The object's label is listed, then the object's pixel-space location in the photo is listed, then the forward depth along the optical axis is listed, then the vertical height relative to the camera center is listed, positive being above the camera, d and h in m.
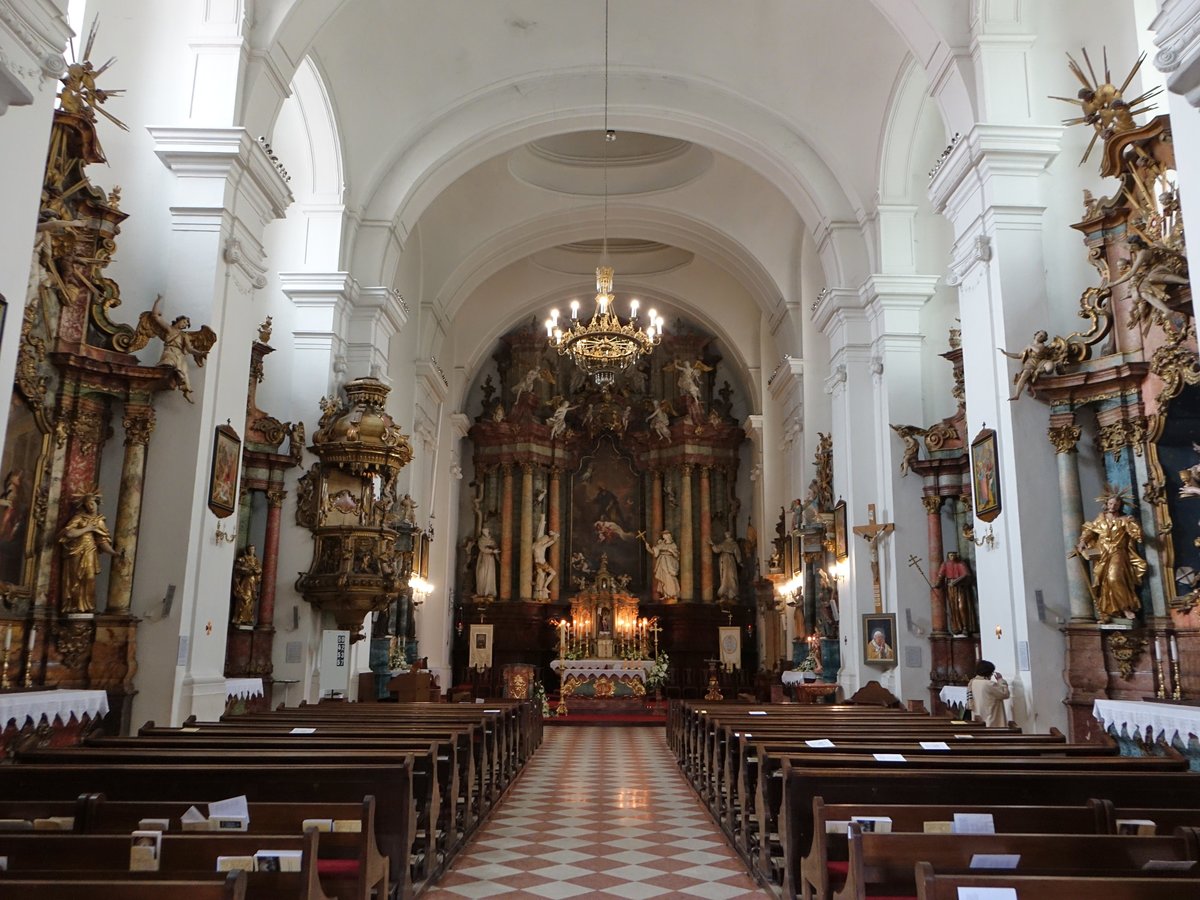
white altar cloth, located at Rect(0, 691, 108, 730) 5.86 -0.34
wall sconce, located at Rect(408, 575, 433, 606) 16.29 +1.20
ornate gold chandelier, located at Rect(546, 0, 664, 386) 12.18 +4.12
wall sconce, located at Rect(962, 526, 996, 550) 8.36 +1.08
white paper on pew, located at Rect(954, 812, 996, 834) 3.43 -0.56
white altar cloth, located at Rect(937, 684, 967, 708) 9.50 -0.32
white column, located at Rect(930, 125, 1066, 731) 7.70 +2.55
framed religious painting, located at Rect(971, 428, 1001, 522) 8.22 +1.62
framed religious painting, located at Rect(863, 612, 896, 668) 11.45 +0.28
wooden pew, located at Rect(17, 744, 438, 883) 4.52 -0.50
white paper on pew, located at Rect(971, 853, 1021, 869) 3.04 -0.61
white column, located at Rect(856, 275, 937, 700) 11.34 +2.96
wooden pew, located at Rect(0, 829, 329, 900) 2.88 -0.59
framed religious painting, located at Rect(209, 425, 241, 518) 8.32 +1.60
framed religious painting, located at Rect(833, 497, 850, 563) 12.98 +1.77
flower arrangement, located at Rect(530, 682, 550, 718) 15.15 -0.60
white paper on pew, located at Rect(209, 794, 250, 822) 3.45 -0.54
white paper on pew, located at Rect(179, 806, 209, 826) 3.38 -0.56
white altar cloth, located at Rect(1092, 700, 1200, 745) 5.84 -0.34
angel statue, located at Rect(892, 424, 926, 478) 11.39 +2.60
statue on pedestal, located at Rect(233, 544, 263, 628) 10.84 +0.77
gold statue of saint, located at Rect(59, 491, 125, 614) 7.24 +0.72
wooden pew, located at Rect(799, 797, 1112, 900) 3.64 -0.59
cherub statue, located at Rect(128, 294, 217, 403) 7.77 +2.54
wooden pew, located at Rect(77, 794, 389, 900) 3.45 -0.61
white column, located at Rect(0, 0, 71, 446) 5.04 +2.80
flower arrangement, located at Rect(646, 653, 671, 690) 17.81 -0.23
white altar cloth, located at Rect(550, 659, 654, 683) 17.50 -0.14
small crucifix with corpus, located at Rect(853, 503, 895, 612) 11.75 +1.57
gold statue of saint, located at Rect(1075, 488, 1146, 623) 7.13 +0.76
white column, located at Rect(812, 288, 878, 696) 12.29 +2.94
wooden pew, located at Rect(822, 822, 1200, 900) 3.04 -0.60
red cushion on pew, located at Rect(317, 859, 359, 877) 3.54 -0.77
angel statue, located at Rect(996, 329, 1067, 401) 7.64 +2.39
